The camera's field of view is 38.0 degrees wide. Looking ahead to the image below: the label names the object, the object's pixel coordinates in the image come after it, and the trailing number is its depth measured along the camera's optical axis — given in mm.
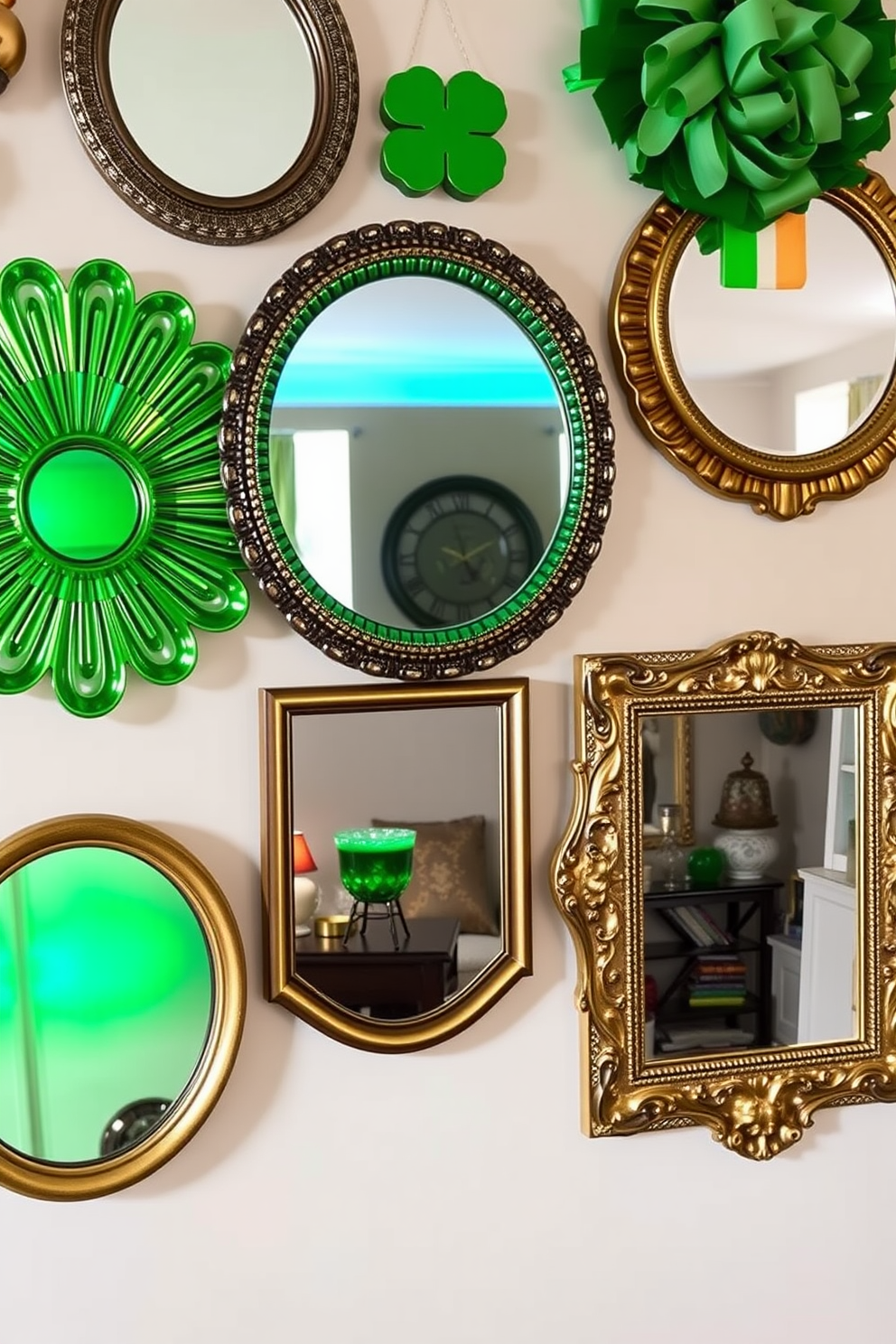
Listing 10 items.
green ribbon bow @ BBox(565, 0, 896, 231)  1176
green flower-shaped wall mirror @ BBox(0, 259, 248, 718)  1113
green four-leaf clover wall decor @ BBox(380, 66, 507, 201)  1195
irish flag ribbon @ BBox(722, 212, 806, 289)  1305
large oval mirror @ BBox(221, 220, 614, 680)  1170
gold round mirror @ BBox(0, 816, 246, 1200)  1127
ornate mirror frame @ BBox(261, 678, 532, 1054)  1194
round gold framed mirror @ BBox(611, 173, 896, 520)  1291
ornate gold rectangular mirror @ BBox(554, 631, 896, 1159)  1297
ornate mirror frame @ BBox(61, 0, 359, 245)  1106
